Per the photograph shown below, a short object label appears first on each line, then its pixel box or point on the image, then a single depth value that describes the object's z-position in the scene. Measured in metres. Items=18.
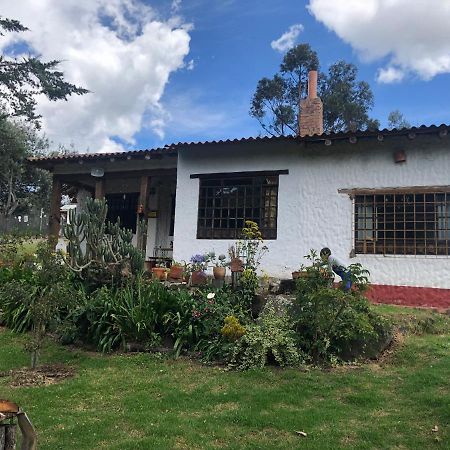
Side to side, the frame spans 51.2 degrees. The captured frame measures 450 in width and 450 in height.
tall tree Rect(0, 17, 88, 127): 20.03
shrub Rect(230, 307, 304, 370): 5.90
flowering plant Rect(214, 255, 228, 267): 9.50
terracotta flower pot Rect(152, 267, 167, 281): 9.59
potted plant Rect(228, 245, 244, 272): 8.60
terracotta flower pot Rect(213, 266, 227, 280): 9.08
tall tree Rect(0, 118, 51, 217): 22.05
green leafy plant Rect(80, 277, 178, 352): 7.02
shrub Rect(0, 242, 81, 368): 6.20
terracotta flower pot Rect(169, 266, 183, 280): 9.58
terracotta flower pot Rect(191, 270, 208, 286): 8.78
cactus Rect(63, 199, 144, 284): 7.77
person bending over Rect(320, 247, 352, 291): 6.48
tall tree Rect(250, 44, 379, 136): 25.38
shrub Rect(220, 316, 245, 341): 6.38
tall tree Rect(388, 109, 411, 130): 28.14
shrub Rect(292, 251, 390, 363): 6.04
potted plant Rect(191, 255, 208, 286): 8.82
